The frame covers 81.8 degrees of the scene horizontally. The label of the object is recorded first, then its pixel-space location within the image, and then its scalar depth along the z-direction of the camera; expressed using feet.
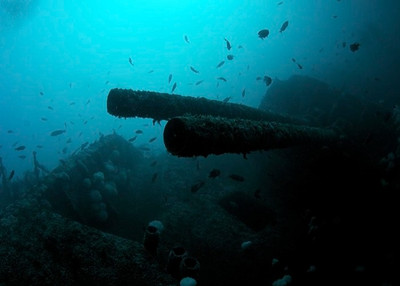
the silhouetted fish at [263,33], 28.04
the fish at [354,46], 24.95
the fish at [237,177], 18.99
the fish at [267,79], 32.60
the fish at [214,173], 17.89
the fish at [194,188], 19.79
